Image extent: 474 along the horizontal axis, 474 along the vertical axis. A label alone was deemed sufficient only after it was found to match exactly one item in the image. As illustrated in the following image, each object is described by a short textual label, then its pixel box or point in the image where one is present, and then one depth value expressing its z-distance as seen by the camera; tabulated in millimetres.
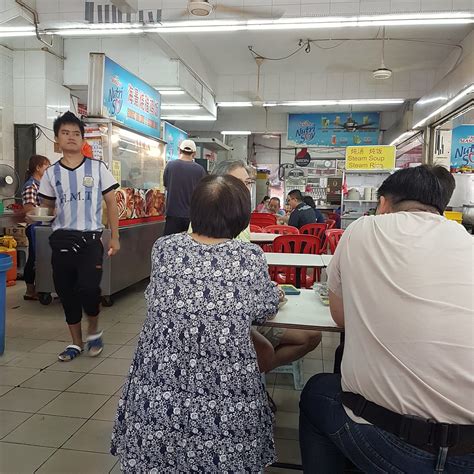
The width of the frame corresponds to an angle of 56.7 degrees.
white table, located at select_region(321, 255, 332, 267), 3138
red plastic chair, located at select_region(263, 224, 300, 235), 5414
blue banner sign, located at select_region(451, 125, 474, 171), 8758
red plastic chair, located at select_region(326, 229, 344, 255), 4893
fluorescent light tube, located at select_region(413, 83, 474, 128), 6157
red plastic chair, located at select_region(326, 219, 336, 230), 7666
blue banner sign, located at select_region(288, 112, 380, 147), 12141
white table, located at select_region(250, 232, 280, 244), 4223
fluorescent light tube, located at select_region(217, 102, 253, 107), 10162
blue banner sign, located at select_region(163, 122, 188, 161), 7324
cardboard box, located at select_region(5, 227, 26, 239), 6414
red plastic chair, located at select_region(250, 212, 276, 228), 6793
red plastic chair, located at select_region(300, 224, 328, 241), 5785
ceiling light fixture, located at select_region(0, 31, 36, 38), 5639
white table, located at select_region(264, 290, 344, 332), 1770
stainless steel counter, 4727
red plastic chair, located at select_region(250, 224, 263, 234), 5441
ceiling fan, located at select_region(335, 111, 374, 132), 12133
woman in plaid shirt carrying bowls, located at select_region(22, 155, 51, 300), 4824
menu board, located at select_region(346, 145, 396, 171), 8578
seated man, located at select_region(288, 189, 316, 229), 6020
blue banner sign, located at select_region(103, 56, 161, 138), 4965
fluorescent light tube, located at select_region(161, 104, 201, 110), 8844
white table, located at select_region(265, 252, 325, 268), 3027
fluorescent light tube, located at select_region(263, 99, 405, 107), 9641
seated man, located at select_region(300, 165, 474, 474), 1220
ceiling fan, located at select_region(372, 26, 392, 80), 7461
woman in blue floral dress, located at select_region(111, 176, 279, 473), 1409
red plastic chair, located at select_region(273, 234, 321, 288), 4285
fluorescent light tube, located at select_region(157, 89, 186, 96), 7520
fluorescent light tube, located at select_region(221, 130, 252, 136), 12795
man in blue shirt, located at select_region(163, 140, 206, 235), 5035
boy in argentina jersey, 3215
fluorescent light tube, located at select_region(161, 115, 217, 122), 10031
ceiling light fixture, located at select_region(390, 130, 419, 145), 9883
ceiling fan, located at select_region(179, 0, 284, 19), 5370
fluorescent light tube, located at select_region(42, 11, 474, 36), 4934
